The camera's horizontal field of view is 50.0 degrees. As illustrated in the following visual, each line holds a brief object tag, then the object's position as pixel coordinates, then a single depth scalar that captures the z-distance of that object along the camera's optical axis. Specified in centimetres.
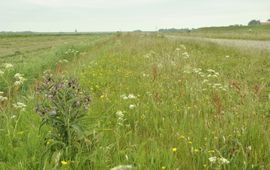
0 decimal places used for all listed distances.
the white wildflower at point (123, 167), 205
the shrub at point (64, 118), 238
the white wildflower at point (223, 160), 215
